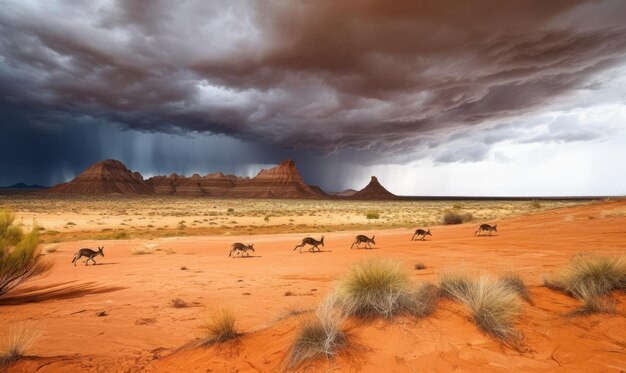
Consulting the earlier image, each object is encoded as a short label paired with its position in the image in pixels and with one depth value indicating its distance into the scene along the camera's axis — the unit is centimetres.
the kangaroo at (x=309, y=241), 1816
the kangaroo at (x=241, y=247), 1700
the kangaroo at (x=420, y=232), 2048
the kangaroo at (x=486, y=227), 2061
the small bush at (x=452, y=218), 3634
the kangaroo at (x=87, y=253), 1455
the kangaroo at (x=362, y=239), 1788
